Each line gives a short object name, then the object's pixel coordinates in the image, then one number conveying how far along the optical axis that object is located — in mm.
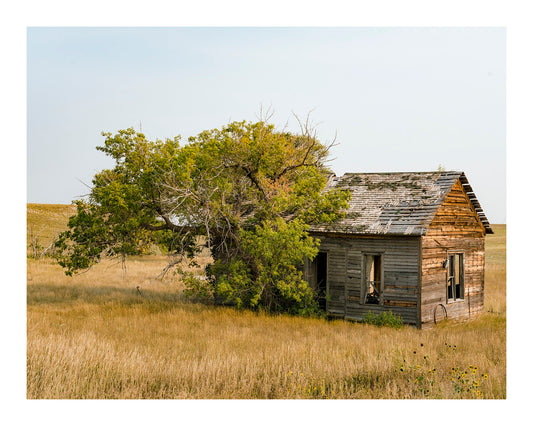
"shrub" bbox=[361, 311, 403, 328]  16391
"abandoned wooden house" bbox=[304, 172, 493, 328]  16688
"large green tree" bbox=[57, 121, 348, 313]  17250
